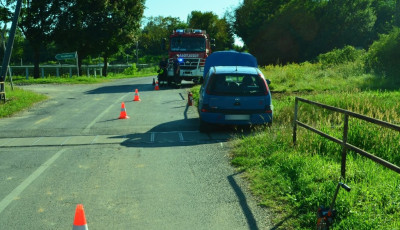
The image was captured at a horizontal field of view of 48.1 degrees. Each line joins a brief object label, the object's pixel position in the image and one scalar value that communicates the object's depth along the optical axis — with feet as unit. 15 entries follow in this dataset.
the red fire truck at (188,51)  91.61
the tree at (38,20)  131.13
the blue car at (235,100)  36.99
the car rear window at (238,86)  37.40
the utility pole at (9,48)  66.70
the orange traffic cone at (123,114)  48.91
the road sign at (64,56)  123.13
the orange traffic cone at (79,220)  14.20
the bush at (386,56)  85.76
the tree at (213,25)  268.04
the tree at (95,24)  134.21
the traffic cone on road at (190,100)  59.54
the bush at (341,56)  108.47
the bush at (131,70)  193.45
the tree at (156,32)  297.33
